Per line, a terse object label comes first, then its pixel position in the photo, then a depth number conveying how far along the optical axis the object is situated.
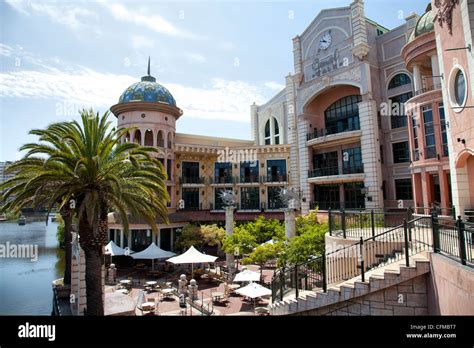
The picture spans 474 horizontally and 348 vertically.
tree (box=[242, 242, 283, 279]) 16.88
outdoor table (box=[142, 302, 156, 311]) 14.40
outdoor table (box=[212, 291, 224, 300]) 16.44
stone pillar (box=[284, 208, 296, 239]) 16.92
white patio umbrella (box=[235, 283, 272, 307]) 13.82
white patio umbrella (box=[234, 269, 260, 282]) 16.33
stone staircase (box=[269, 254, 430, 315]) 7.50
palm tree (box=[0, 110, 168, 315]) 9.79
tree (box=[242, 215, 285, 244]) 22.42
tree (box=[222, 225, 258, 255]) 19.72
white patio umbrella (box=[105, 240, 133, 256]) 23.55
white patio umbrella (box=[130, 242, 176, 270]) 22.25
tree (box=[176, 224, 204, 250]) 24.88
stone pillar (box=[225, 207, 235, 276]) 22.30
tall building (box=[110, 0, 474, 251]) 16.47
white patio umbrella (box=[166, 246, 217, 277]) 19.19
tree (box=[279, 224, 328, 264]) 13.19
